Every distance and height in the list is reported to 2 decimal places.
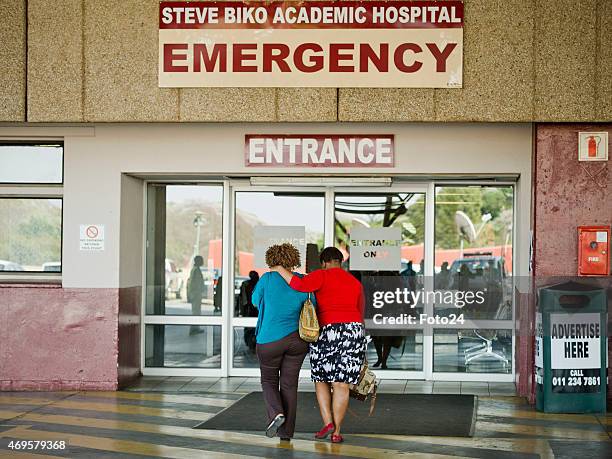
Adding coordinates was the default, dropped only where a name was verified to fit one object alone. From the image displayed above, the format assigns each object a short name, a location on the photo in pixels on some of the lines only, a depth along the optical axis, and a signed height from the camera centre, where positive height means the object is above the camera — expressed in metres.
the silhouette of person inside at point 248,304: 12.87 -0.71
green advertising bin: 10.37 -1.03
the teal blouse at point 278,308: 8.70 -0.51
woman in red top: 8.77 -0.75
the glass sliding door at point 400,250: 12.70 +0.00
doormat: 9.52 -1.69
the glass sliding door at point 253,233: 12.83 +0.21
